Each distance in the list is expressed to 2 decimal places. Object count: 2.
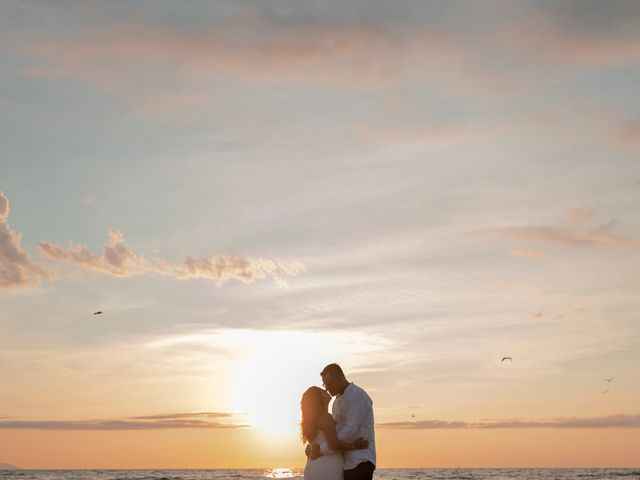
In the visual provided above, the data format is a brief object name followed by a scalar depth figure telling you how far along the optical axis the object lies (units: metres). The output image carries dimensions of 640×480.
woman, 8.73
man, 8.71
